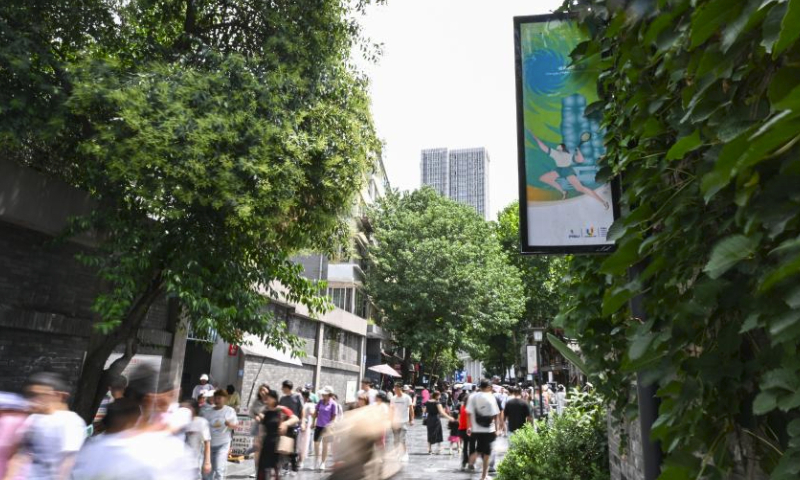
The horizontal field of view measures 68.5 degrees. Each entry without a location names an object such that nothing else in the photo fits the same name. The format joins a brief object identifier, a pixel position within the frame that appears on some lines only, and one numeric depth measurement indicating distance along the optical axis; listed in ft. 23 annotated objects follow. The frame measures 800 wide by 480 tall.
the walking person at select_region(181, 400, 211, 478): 26.84
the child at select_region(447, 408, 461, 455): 54.13
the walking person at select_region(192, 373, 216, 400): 44.97
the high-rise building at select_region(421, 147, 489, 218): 550.77
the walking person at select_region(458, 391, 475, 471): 42.40
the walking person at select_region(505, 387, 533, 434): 45.24
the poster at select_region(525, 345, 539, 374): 59.52
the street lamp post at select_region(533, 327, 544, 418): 64.76
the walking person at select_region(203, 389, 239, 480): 30.35
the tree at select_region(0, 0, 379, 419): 28.14
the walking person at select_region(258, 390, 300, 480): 28.55
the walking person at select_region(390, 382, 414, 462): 51.24
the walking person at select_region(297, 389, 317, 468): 43.52
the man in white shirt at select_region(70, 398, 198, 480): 10.16
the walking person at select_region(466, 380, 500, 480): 37.60
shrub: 25.09
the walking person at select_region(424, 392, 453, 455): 53.62
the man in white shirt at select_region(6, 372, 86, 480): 14.38
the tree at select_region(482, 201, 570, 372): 152.97
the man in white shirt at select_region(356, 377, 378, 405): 36.52
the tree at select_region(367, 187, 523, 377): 113.80
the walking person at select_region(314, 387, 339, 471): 45.37
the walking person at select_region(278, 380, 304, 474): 35.14
